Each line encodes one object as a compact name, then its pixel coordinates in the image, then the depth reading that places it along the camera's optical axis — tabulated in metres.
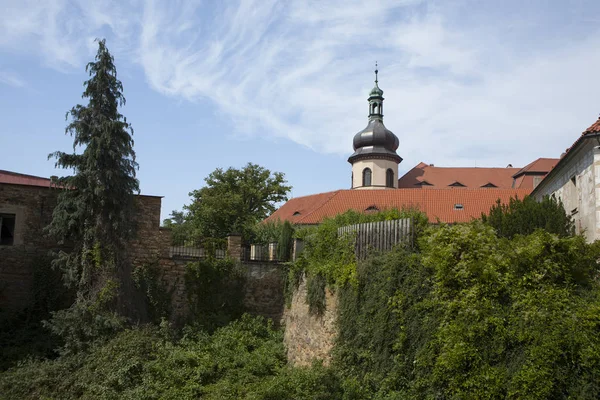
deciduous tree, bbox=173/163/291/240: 45.47
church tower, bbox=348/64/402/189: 56.66
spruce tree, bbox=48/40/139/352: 16.95
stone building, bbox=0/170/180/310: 18.27
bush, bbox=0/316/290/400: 14.05
